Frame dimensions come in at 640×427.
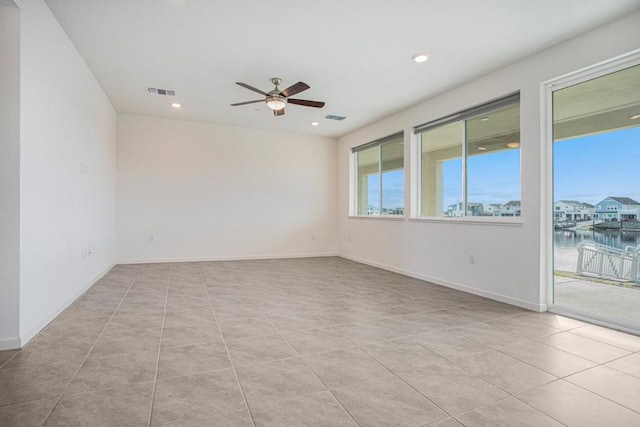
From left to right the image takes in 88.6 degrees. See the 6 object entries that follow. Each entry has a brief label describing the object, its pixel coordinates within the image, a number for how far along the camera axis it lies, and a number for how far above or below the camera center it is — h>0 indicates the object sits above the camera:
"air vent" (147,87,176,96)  4.67 +1.76
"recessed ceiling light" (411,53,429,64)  3.54 +1.71
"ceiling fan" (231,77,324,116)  3.75 +1.43
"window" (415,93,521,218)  3.88 +0.69
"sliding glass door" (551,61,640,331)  2.88 +0.17
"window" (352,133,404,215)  5.79 +0.72
